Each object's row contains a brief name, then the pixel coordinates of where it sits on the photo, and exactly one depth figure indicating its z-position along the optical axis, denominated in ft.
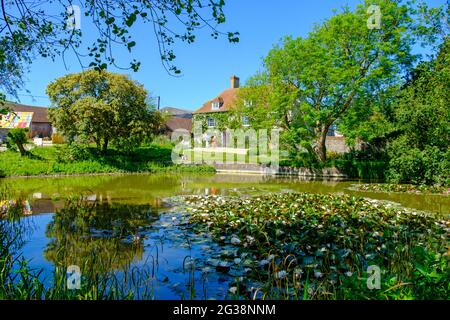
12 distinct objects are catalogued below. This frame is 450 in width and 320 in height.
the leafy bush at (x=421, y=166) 58.23
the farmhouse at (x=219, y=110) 138.56
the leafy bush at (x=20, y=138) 84.58
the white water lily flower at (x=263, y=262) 17.88
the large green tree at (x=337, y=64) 77.36
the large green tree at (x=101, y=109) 86.69
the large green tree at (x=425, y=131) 55.83
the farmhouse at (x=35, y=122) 148.77
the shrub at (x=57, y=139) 125.97
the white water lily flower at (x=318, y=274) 16.34
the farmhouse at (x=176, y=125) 173.18
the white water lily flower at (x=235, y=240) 22.15
